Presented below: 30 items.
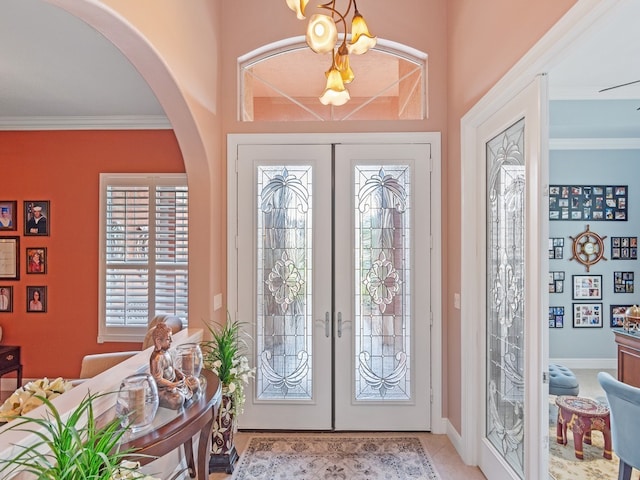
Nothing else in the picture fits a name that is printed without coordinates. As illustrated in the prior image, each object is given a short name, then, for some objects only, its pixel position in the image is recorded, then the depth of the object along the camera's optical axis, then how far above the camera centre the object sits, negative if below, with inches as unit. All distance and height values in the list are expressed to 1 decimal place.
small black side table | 149.0 -47.2
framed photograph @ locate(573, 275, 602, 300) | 204.2 -21.7
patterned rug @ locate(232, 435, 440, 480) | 103.3 -62.4
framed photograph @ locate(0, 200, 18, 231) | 169.3 +11.7
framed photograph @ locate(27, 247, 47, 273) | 168.2 -8.2
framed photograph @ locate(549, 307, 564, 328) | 205.9 -38.1
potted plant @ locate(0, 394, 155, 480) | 39.1 -23.2
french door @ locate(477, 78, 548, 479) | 74.7 -10.5
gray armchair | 81.4 -38.5
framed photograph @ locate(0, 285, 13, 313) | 169.3 -25.6
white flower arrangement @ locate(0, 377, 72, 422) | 64.8 -27.7
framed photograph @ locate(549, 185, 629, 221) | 204.2 +23.5
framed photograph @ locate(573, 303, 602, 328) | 204.5 -37.1
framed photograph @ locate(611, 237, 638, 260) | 204.2 -1.7
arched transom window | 130.0 +55.0
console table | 56.4 -30.0
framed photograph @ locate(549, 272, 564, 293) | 204.5 -20.2
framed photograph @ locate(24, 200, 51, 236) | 168.1 +10.8
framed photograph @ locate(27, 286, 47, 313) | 167.9 -26.2
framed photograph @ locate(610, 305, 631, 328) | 203.0 -36.3
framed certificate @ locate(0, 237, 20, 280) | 168.9 -6.5
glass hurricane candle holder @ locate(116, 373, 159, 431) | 58.2 -24.8
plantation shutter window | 163.5 -6.6
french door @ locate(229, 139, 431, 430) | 126.0 -13.1
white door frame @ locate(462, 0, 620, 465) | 106.0 -13.5
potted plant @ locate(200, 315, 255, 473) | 104.0 -42.2
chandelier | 66.7 +37.5
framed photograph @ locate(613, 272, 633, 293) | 203.9 -17.2
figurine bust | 67.3 -24.3
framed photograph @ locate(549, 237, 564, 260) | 204.8 -1.4
